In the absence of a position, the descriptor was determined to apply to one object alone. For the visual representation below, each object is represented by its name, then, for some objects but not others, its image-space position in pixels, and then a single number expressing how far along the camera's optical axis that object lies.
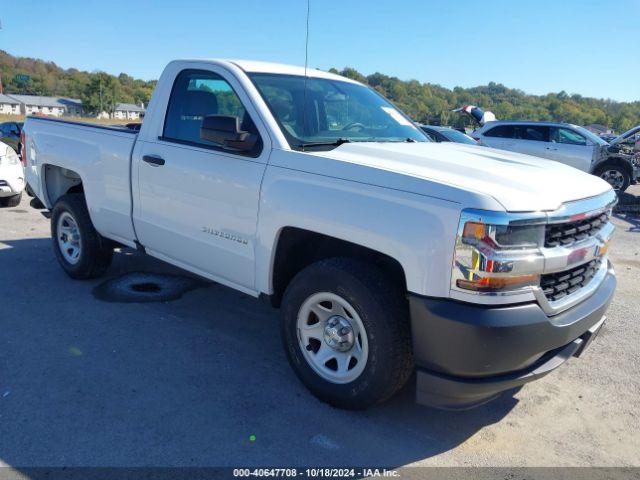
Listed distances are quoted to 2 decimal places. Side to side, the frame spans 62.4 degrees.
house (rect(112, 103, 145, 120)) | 117.56
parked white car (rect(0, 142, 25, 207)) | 8.80
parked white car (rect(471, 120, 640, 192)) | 14.09
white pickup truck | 2.52
